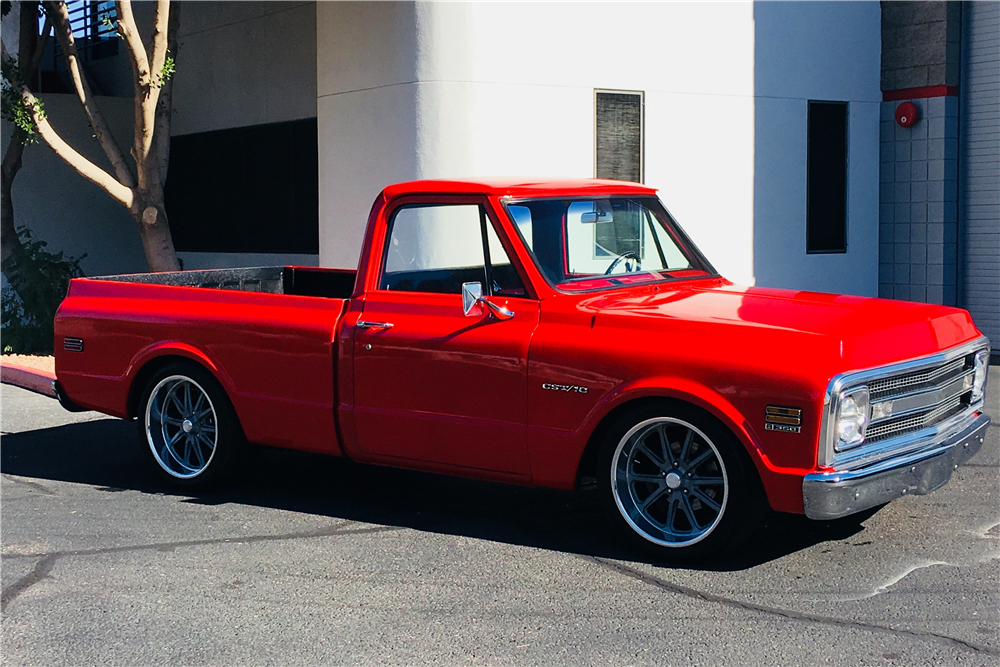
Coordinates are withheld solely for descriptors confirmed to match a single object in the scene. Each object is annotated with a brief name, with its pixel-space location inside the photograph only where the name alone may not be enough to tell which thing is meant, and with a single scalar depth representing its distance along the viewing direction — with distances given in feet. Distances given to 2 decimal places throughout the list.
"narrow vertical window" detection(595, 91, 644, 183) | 42.93
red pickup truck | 17.17
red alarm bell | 47.67
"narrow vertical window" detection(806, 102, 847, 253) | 47.93
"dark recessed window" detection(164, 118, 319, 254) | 50.42
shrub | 46.80
